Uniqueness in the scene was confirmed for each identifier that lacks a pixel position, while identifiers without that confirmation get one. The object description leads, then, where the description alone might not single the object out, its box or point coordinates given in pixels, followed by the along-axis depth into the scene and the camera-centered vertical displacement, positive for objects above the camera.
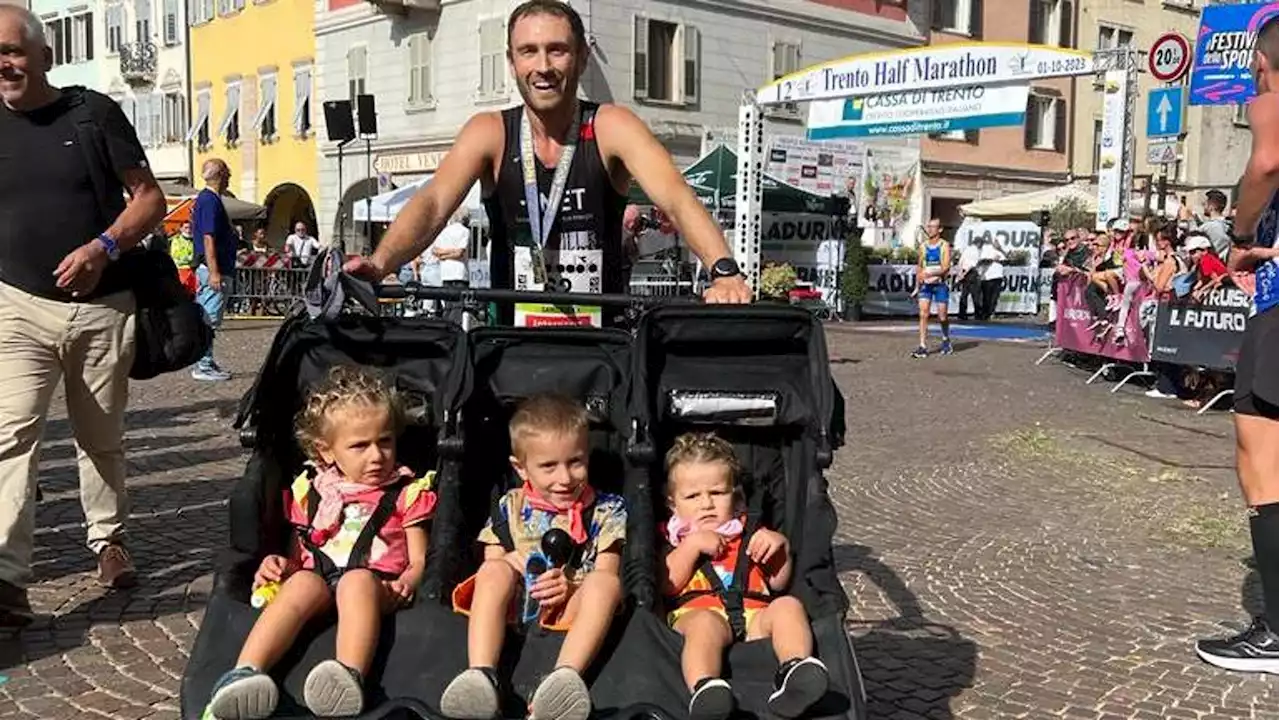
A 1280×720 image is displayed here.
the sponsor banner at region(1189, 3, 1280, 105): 15.12 +2.57
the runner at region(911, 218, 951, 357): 16.16 -0.35
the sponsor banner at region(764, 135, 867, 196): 23.25 +1.72
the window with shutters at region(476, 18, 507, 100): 26.91 +4.28
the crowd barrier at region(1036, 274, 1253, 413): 10.77 -0.78
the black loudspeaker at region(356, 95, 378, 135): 21.78 +2.41
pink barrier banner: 12.34 -0.84
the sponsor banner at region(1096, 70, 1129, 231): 13.82 +1.22
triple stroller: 2.89 -0.58
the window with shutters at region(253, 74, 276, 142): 34.75 +3.90
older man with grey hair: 4.30 -0.06
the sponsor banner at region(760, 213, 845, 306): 24.22 +0.04
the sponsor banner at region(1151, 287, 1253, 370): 10.69 -0.71
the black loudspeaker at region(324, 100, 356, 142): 21.08 +2.22
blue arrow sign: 15.37 +1.85
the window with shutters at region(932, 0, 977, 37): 35.28 +7.07
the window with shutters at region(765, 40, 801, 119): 30.30 +4.82
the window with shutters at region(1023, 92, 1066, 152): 37.56 +4.08
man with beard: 3.64 +0.22
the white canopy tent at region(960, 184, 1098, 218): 29.52 +1.23
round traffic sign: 15.93 +2.66
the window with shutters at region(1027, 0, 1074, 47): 37.72 +7.38
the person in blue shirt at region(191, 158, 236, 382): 10.91 +0.03
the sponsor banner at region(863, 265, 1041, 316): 25.81 -0.92
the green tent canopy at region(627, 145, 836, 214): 22.20 +1.15
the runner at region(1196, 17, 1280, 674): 4.05 -0.46
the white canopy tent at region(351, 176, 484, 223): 21.69 +0.73
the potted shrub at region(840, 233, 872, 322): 24.53 -0.61
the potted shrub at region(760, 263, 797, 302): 16.18 -0.45
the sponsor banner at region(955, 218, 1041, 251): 25.81 +0.36
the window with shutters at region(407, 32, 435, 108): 29.27 +4.31
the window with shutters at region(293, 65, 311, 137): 33.31 +3.90
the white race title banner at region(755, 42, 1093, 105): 14.01 +2.28
